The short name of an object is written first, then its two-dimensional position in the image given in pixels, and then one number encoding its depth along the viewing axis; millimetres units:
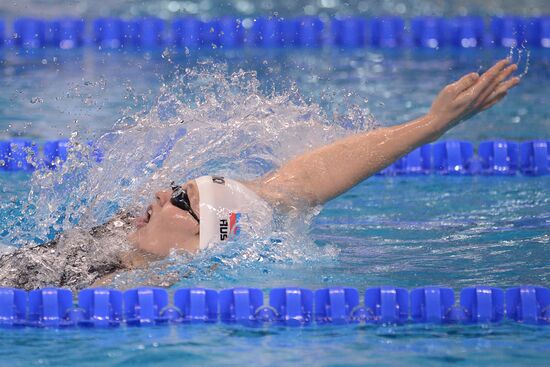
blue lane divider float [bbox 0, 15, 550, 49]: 13961
